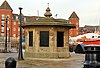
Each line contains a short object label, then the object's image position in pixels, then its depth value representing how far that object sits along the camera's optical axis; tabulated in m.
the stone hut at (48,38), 16.40
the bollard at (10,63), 3.74
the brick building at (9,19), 70.04
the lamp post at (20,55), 14.93
